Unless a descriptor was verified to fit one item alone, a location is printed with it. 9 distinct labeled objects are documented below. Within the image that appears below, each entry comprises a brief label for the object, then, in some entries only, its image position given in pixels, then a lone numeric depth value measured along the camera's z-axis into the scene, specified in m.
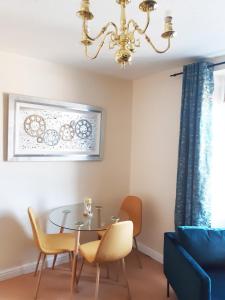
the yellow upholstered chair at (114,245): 2.05
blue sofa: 1.88
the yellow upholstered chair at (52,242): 2.31
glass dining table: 2.31
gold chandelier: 1.18
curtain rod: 2.44
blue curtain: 2.49
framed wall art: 2.62
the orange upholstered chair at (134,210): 2.97
